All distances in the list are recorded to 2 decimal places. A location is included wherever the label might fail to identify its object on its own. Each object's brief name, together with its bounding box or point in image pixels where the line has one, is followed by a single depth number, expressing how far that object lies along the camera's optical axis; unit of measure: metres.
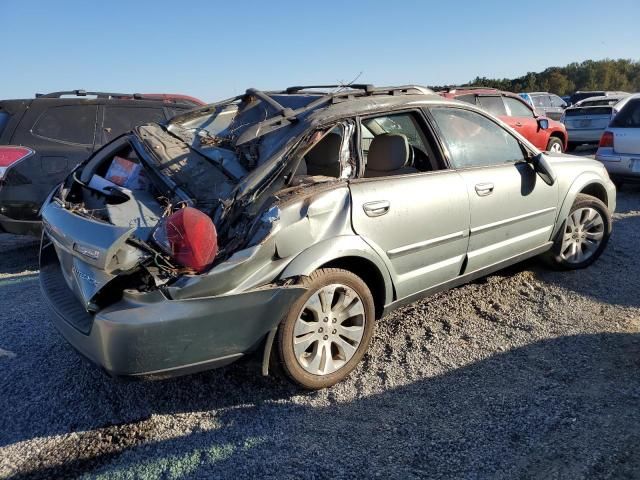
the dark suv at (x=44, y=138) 5.59
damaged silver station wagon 2.70
